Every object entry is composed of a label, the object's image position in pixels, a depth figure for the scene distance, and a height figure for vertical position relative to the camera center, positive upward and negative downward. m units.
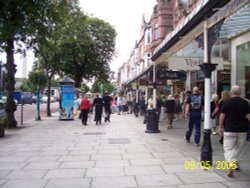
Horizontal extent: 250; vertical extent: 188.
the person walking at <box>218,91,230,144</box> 7.28 +0.07
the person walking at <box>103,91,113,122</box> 13.53 -0.46
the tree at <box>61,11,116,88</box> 27.06 +5.40
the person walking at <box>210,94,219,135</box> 8.95 -0.59
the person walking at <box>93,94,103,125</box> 12.20 -0.55
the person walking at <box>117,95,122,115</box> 20.77 -0.69
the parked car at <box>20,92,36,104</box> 36.73 -0.26
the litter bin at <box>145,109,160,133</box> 9.50 -1.00
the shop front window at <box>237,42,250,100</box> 9.20 +1.23
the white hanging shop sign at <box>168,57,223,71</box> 8.32 +1.27
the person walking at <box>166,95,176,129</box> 10.98 -0.58
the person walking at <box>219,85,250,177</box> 4.39 -0.52
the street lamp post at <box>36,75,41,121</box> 14.91 -0.76
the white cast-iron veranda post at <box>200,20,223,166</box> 4.99 +0.51
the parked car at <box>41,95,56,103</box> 45.91 -0.59
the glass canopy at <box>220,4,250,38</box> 5.99 +2.13
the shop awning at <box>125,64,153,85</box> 13.73 +1.73
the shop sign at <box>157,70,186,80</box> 11.72 +1.17
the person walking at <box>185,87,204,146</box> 6.97 -0.40
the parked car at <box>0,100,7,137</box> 8.83 -1.10
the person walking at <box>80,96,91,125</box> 12.23 -0.69
